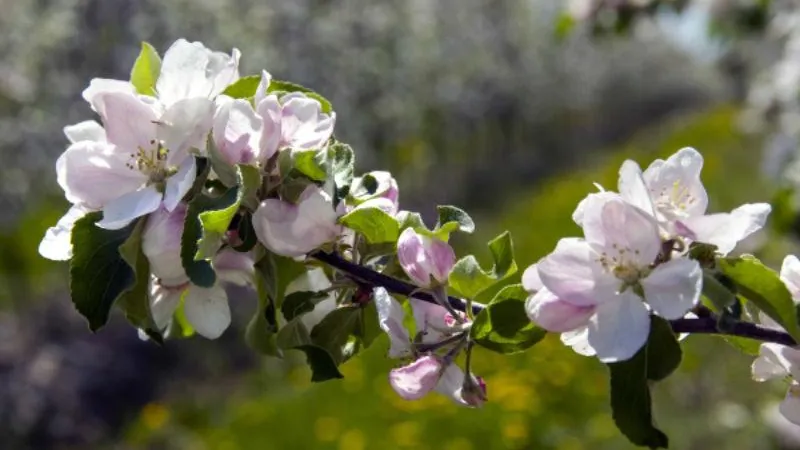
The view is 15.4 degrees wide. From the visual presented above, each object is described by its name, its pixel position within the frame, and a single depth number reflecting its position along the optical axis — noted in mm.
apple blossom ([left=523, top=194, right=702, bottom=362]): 707
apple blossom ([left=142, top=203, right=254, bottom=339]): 740
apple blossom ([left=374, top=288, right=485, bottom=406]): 737
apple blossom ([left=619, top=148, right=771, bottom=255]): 717
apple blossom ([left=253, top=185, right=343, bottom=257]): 733
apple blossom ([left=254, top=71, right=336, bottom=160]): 751
